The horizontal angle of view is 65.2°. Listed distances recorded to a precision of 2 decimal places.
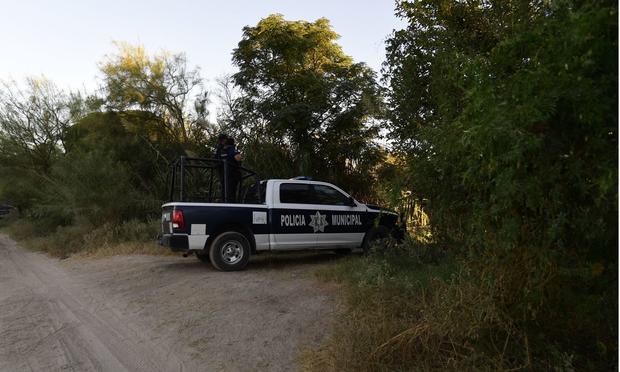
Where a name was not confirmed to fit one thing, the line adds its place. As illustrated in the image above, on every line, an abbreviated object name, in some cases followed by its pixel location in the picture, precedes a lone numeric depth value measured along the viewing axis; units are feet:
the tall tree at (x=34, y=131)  79.46
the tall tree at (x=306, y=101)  49.21
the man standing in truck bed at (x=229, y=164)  34.17
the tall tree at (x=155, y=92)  65.77
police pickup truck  29.43
